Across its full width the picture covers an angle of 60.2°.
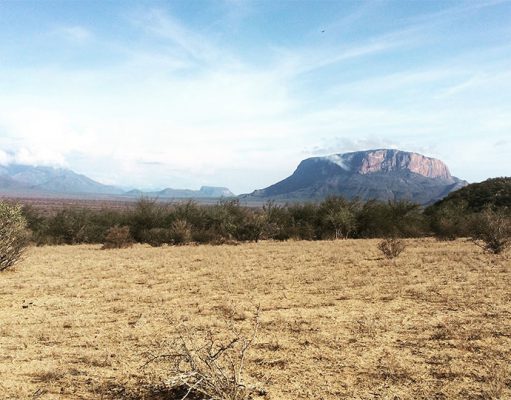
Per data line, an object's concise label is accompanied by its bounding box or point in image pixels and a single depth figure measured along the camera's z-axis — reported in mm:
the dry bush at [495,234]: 16453
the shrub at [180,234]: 24969
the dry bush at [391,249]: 16350
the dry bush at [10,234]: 13633
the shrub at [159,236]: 25016
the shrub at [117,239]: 23091
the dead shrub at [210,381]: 4301
